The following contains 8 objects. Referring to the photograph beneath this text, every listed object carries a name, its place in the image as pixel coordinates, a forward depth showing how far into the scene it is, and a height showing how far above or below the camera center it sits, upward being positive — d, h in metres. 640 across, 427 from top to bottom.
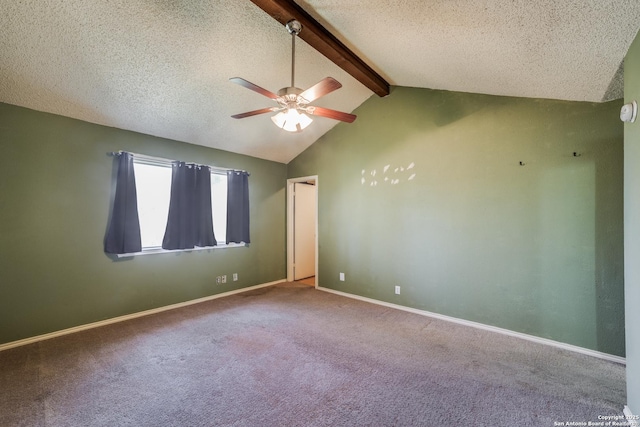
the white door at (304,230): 5.50 -0.30
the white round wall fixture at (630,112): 1.65 +0.65
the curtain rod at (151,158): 3.38 +0.81
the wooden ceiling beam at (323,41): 2.18 +1.71
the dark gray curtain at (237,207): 4.50 +0.16
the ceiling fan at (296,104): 2.04 +0.95
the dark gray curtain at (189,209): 3.84 +0.11
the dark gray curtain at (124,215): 3.32 +0.02
